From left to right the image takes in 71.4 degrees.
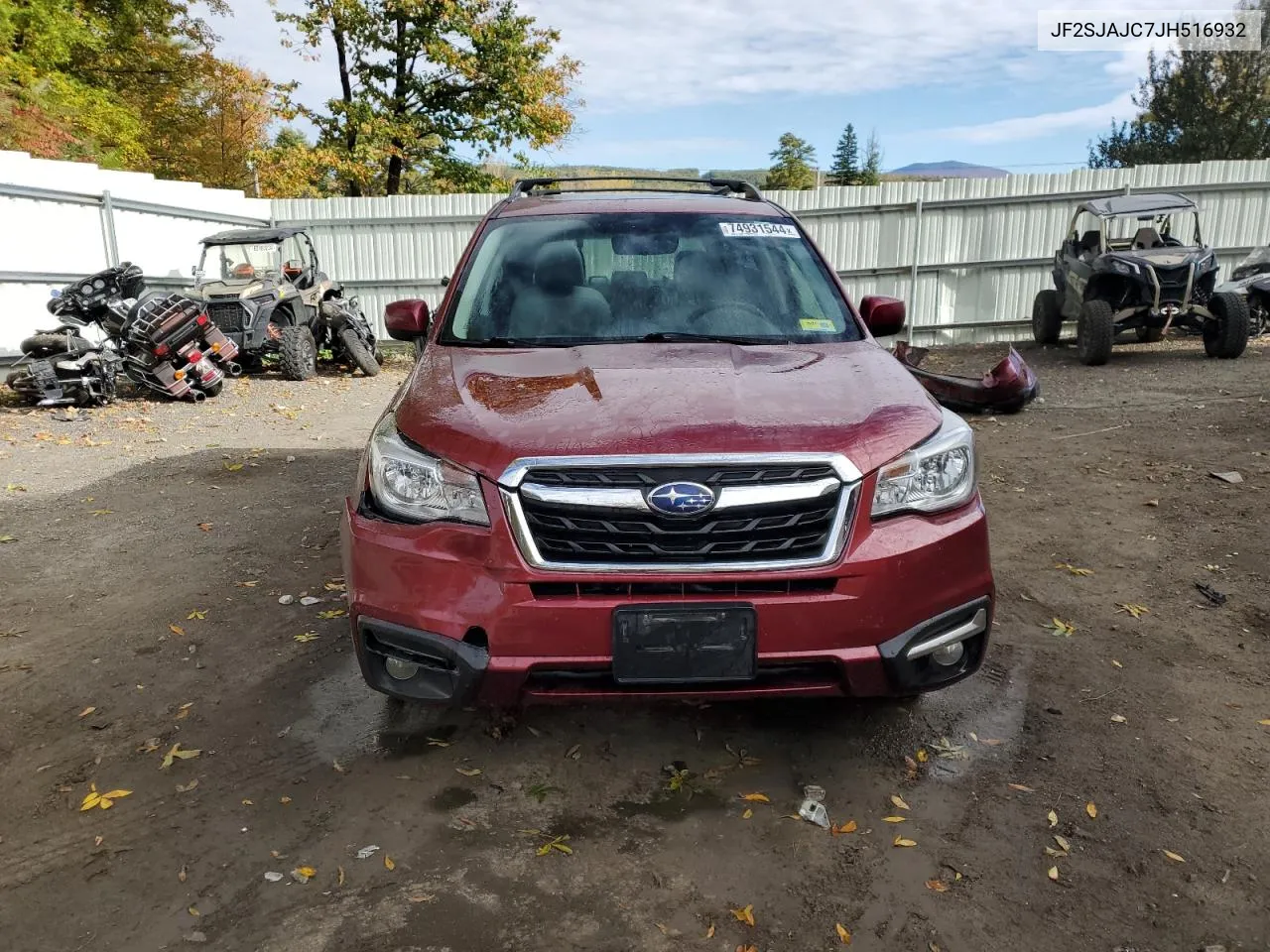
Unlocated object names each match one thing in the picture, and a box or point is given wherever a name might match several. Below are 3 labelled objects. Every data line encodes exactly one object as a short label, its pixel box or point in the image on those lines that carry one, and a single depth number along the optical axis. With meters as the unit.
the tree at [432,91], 19.58
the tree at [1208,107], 32.00
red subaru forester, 2.26
